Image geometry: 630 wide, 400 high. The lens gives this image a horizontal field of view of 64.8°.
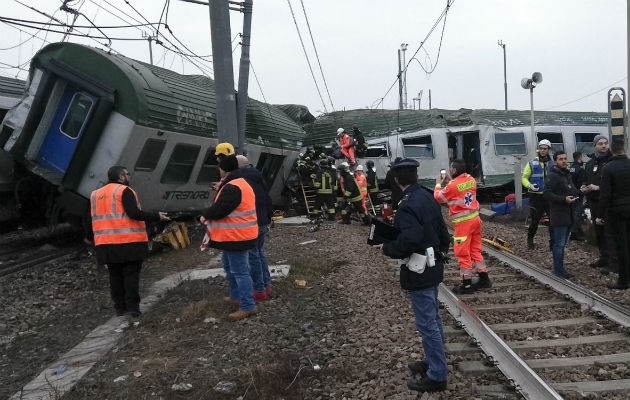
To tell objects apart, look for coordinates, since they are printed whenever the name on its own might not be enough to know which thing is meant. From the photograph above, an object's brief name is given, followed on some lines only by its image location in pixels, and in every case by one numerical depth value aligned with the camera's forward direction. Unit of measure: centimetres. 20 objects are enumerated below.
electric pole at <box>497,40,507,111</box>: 5212
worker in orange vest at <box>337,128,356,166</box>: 1454
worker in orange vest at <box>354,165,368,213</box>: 1319
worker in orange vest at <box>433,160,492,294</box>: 583
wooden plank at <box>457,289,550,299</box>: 579
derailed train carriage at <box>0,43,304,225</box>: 803
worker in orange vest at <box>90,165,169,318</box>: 518
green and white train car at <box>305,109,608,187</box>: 1644
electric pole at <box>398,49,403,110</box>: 3066
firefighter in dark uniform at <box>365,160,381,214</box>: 1415
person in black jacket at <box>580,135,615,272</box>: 669
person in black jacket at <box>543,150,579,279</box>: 630
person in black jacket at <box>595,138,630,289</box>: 574
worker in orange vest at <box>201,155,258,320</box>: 489
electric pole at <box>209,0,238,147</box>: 681
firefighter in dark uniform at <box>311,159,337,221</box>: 1273
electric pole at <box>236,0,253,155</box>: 749
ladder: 1487
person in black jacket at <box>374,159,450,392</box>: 331
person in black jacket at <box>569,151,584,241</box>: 896
